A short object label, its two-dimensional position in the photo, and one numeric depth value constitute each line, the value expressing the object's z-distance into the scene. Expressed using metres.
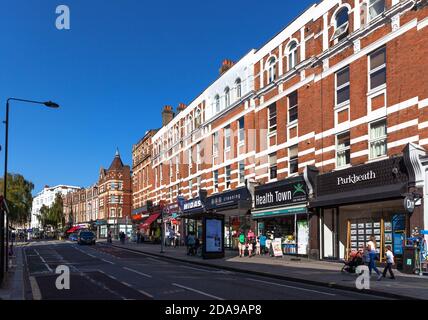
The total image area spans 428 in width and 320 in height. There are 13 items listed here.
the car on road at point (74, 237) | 82.46
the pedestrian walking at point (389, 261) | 19.12
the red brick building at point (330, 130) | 23.20
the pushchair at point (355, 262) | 20.53
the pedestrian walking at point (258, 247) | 34.47
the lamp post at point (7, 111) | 26.27
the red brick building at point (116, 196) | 99.32
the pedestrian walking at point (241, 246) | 33.69
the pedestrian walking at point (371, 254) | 19.89
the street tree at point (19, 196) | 75.69
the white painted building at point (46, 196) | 170.50
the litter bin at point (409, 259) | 21.08
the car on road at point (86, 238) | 59.31
